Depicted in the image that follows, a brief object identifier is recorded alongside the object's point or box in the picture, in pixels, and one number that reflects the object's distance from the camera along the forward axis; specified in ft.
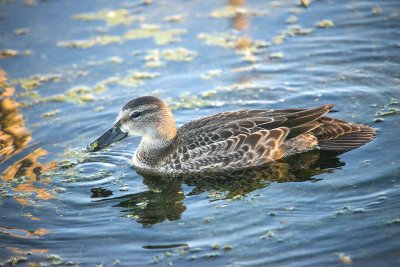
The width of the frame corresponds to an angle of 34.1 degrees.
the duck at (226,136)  32.22
